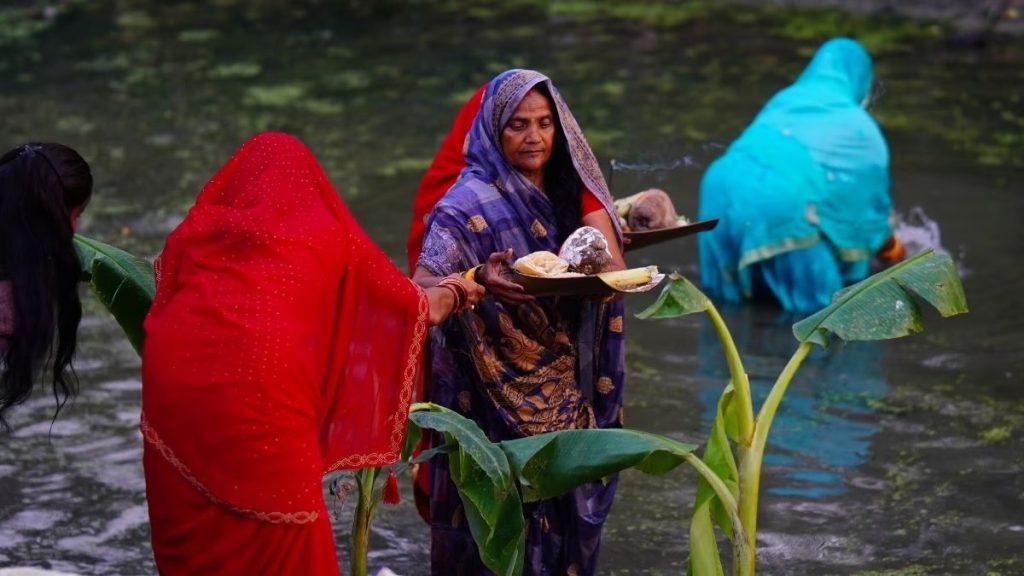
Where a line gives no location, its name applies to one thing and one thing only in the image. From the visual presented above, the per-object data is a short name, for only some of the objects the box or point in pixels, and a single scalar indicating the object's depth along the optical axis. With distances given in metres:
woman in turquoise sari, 16.11
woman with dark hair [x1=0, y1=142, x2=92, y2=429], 6.91
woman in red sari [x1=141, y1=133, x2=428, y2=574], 6.80
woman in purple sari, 9.05
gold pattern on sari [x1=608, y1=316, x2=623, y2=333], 9.45
